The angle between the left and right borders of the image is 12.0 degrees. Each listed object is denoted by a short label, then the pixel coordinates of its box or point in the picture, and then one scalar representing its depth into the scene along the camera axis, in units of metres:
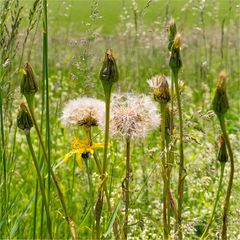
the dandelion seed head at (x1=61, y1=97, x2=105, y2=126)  0.95
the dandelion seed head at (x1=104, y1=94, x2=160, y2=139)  0.94
